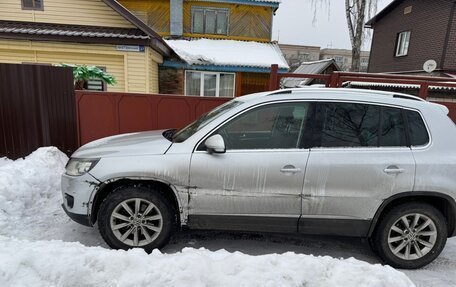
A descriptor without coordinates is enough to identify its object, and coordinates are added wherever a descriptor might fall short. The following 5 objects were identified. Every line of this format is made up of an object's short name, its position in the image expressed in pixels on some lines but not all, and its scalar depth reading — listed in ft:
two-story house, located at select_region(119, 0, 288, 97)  43.70
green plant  22.91
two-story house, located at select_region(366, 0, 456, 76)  54.08
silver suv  10.07
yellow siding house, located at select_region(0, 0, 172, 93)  34.60
